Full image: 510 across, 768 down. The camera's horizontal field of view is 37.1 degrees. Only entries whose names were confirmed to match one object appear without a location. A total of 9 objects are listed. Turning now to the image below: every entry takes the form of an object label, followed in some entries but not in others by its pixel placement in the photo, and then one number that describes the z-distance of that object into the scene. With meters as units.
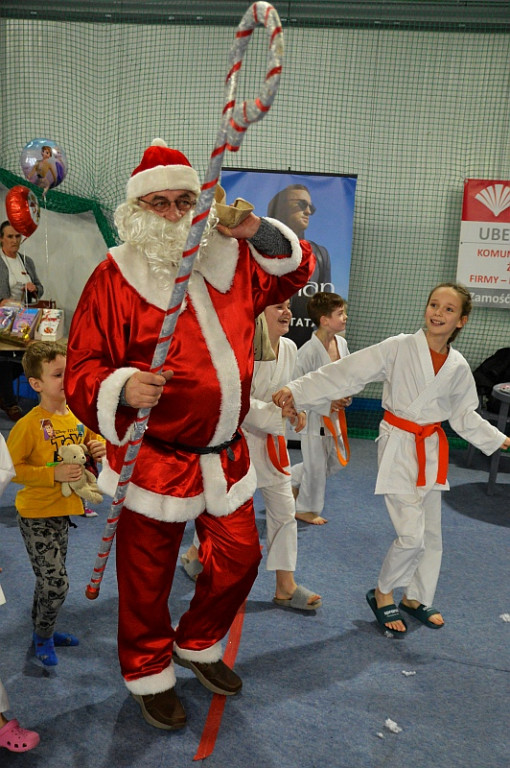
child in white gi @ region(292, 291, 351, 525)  4.40
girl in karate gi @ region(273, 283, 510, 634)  3.32
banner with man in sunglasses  6.34
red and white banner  6.61
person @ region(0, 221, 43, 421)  6.45
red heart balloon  5.83
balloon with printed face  5.95
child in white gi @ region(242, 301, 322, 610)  3.42
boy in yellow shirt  2.83
